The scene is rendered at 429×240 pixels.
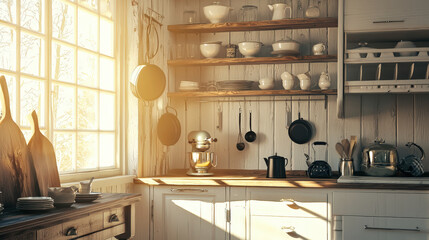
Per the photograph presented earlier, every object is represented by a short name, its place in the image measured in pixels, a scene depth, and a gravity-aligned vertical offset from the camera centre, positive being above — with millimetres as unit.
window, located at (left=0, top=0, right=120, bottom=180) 2838 +294
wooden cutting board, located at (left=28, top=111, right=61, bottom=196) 2561 -190
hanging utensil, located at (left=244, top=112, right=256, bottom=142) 4438 -133
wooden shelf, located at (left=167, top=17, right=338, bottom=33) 4180 +783
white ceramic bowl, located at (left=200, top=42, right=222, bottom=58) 4379 +609
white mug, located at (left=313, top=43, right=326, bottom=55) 4180 +578
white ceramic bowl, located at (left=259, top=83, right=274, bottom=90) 4270 +281
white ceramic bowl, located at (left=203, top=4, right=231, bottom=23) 4359 +909
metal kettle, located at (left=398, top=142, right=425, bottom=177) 3861 -336
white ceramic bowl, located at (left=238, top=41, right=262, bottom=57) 4285 +598
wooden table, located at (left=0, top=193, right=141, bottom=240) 1982 -437
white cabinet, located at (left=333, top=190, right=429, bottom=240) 3471 -640
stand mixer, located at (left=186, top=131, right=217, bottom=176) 4133 -271
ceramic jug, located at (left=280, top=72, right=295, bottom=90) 4207 +324
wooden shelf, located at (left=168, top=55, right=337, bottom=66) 4164 +493
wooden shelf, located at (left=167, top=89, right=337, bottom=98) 4102 +222
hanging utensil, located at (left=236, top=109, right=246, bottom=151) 4465 -186
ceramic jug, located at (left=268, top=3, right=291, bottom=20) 4273 +904
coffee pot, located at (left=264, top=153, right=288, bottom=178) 3905 -357
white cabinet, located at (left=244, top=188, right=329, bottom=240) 3637 -659
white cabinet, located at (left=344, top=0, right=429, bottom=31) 3809 +780
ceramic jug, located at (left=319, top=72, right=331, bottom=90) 4105 +302
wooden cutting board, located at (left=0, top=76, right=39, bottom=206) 2352 -184
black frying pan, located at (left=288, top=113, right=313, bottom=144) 4320 -90
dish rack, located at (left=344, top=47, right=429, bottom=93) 3826 +420
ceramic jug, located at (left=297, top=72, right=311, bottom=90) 4159 +313
